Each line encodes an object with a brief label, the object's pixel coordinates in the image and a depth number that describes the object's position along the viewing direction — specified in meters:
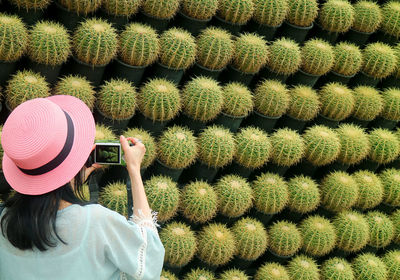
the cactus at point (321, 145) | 2.71
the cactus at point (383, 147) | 2.99
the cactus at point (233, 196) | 2.44
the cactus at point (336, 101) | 2.88
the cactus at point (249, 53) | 2.59
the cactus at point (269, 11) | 2.70
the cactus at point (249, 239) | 2.47
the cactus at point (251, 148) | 2.50
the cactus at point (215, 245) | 2.38
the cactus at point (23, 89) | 1.94
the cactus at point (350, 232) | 2.76
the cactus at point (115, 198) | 2.05
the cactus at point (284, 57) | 2.71
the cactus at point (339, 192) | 2.76
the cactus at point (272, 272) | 2.51
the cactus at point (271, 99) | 2.68
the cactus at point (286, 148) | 2.61
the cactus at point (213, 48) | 2.50
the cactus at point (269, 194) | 2.57
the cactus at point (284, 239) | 2.60
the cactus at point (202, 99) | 2.40
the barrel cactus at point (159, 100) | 2.29
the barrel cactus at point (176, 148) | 2.29
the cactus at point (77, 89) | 2.06
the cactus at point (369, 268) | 2.75
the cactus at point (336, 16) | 2.95
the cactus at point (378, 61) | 3.10
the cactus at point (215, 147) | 2.41
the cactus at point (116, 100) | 2.19
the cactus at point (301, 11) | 2.82
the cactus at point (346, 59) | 2.98
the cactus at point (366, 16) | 3.08
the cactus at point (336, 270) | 2.67
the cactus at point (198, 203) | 2.34
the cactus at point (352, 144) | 2.82
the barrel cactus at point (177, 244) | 2.24
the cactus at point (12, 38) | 1.92
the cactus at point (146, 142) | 2.23
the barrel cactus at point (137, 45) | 2.25
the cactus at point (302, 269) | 2.57
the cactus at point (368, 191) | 2.87
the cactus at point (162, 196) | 2.18
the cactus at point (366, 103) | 3.01
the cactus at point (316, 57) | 2.82
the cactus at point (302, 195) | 2.65
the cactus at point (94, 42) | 2.12
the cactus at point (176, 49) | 2.36
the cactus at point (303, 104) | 2.78
